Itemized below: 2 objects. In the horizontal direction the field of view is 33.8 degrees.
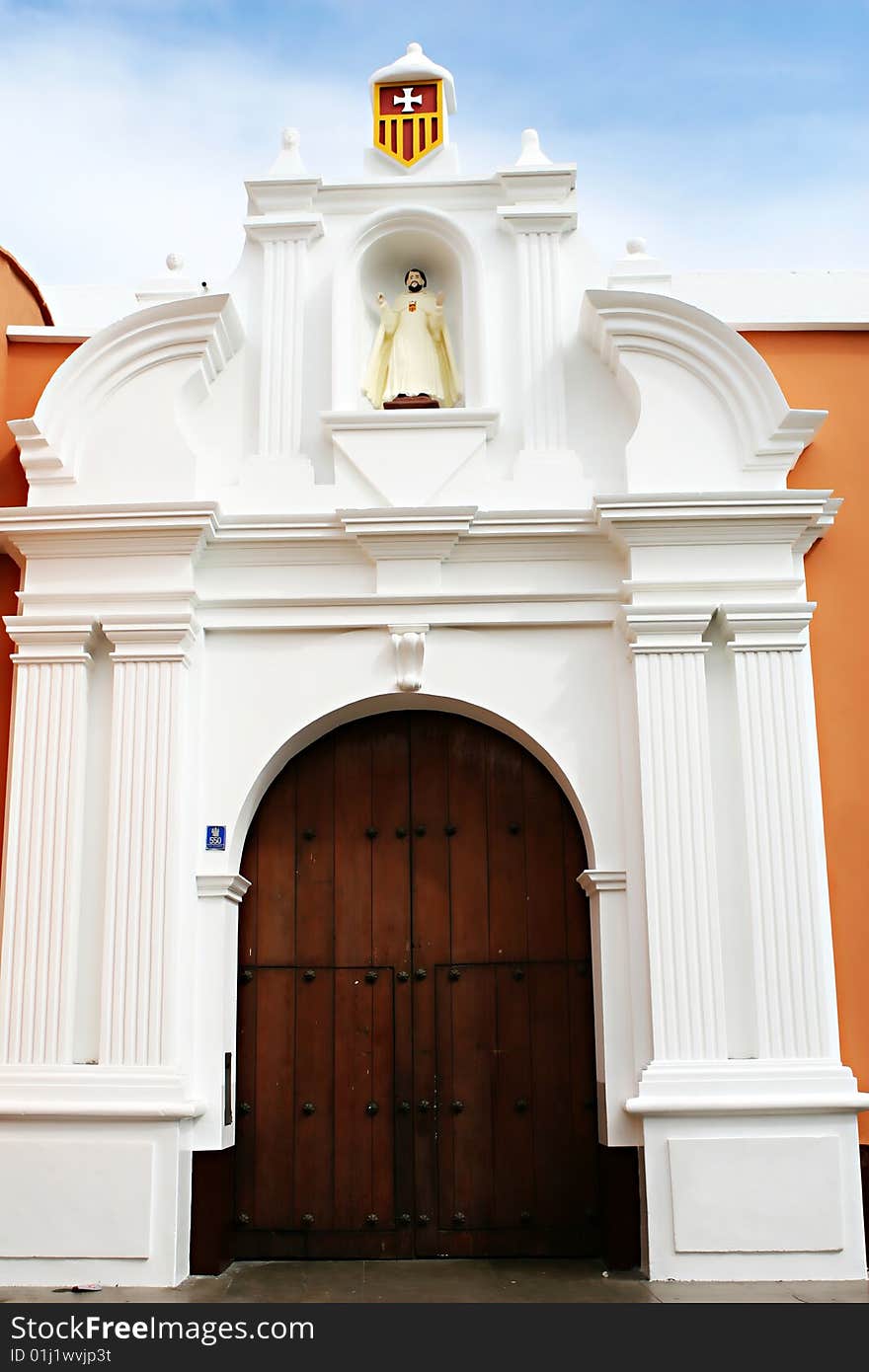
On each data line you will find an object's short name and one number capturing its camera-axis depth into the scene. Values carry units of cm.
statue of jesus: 784
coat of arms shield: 804
